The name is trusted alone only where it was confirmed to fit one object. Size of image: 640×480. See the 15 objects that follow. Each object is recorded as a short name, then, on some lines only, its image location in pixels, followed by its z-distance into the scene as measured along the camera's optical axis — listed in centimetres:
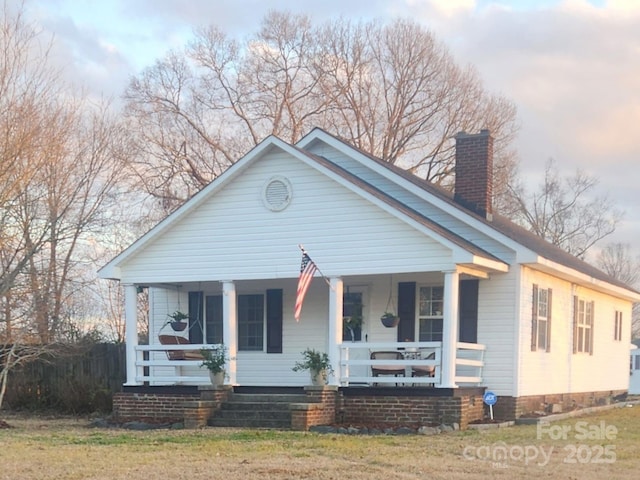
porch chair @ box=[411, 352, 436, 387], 1582
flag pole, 1552
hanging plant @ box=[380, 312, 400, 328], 1662
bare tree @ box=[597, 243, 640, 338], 6217
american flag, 1462
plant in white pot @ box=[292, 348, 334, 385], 1488
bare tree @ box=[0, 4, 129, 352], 1758
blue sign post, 1513
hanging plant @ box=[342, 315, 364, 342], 1670
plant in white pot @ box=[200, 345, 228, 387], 1592
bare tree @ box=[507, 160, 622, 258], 4381
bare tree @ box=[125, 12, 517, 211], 3328
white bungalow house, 1535
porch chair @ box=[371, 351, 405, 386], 1603
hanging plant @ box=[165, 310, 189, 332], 1836
